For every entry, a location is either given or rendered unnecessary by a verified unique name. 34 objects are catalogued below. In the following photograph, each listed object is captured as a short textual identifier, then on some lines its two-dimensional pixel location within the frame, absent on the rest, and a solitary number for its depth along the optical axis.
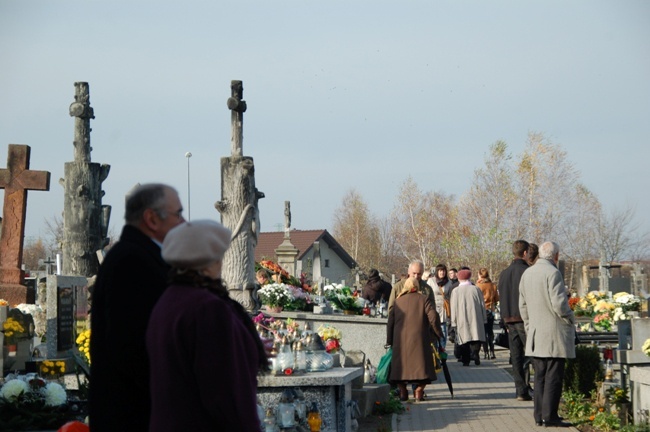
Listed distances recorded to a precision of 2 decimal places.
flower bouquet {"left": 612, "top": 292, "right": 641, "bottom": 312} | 16.14
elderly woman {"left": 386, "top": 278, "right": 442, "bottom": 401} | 13.90
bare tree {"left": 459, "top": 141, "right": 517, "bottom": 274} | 59.34
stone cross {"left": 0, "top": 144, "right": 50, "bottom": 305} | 20.52
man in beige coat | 11.35
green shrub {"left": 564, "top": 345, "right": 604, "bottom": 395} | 13.68
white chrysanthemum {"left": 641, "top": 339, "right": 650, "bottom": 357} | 10.69
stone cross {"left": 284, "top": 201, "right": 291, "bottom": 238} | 43.16
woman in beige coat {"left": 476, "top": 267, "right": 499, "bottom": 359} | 23.02
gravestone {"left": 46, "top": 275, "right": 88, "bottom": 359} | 10.85
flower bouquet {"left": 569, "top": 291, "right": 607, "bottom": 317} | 19.31
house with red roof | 75.09
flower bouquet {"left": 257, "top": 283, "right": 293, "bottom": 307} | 18.48
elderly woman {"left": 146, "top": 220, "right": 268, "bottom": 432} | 4.13
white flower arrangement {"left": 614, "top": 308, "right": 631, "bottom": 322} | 15.78
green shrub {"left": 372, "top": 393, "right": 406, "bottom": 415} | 13.20
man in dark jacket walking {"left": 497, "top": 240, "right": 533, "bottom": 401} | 14.09
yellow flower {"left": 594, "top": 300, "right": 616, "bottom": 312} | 16.67
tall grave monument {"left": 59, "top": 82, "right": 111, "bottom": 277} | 19.06
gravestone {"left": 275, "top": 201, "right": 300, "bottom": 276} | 32.59
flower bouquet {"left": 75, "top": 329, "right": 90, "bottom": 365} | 10.95
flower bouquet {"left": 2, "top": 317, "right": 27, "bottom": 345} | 11.25
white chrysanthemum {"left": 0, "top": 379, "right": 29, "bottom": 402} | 9.08
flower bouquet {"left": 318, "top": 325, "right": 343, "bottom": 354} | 11.93
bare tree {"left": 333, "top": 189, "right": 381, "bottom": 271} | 89.06
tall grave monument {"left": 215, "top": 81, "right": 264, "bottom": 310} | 16.27
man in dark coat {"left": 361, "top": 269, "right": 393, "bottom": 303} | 21.81
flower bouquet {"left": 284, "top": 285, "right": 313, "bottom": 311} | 18.97
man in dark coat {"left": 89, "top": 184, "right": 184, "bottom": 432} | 4.80
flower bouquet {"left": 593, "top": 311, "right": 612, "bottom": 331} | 16.62
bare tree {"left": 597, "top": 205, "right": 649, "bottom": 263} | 67.07
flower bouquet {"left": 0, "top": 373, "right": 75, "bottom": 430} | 8.80
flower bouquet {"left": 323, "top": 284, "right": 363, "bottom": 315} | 19.61
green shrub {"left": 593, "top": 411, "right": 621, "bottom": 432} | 11.40
